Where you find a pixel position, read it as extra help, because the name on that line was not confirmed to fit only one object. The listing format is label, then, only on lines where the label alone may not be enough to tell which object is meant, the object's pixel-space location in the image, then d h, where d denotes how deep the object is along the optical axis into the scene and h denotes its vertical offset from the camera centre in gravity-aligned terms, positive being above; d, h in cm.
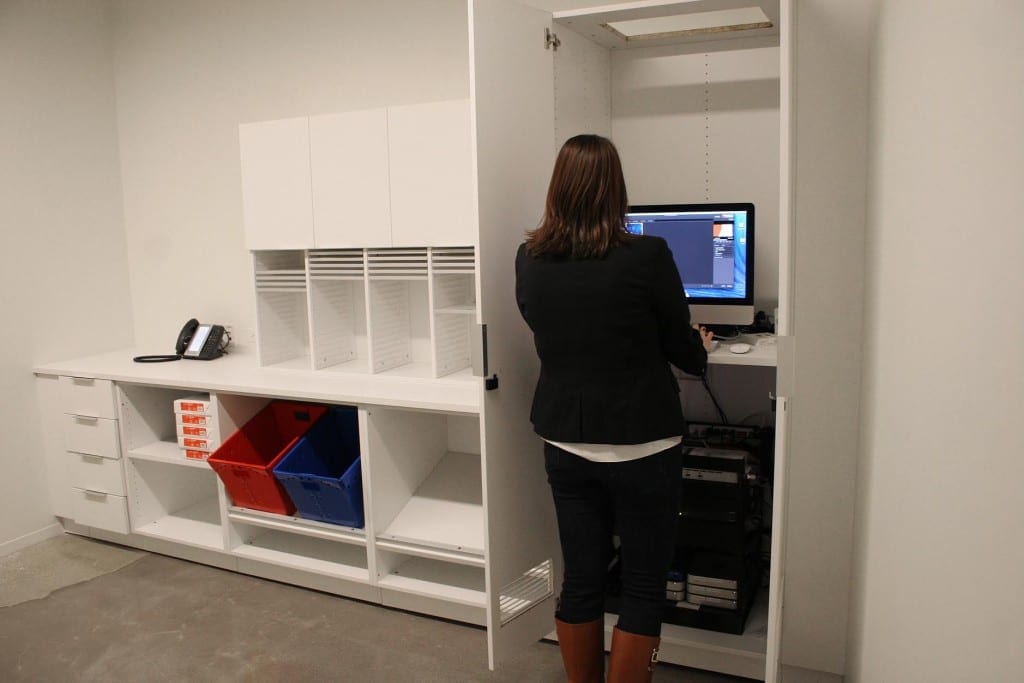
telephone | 375 -40
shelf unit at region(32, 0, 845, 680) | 215 -30
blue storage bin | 291 -83
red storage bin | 307 -80
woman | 190 -30
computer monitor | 253 -1
